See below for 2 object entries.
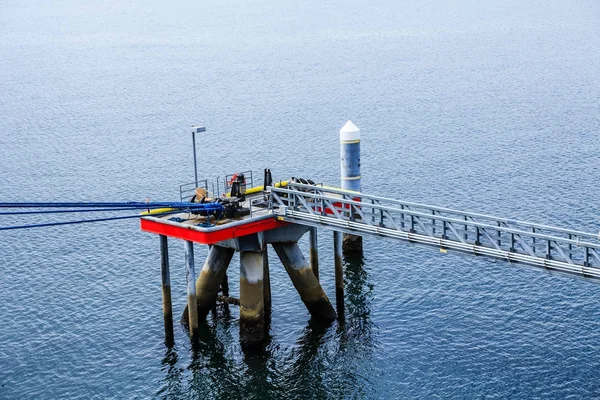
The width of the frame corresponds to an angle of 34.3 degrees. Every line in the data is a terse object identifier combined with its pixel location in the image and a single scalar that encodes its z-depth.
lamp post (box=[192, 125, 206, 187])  52.25
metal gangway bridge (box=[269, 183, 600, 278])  42.59
